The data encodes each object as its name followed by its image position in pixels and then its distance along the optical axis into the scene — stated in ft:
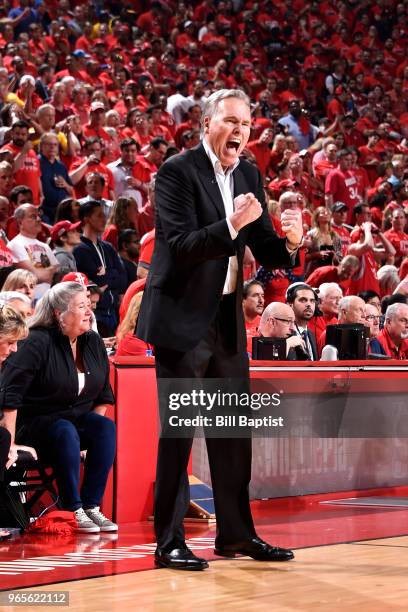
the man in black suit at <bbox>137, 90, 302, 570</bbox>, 21.27
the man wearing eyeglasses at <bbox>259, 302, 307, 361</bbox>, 38.15
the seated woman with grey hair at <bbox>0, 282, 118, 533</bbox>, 28.44
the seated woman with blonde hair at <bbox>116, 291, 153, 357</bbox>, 37.15
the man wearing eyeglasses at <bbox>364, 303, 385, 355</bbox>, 42.95
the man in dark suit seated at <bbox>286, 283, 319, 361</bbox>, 41.78
